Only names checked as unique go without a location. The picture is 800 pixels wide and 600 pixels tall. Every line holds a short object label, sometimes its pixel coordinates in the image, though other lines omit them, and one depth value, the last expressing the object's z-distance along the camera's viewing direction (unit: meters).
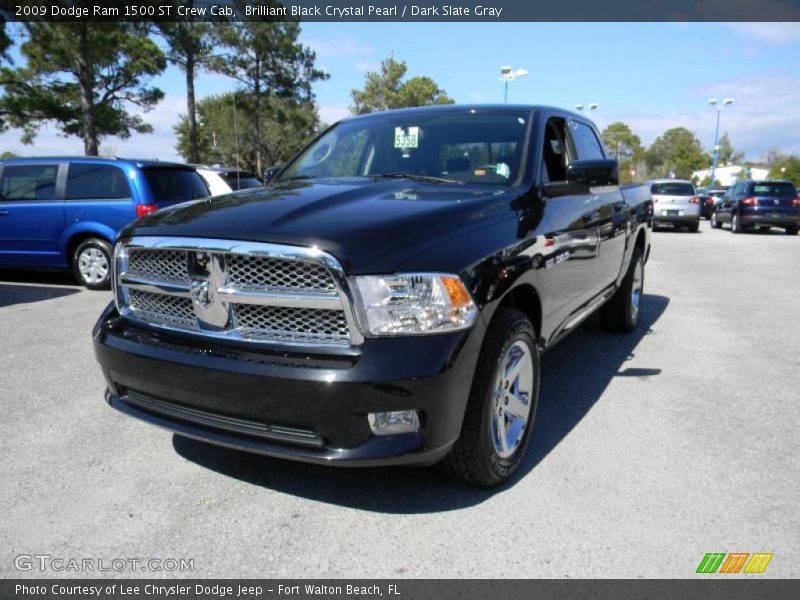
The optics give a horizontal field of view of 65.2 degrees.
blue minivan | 7.94
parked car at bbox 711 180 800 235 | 18.58
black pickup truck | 2.31
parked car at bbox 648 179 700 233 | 19.22
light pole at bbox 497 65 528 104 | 21.86
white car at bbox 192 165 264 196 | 10.05
